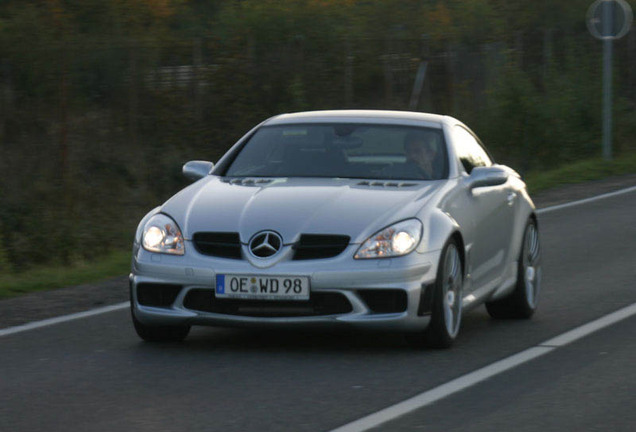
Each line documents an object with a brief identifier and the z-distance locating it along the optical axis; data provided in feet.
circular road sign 136.67
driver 54.01
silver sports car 47.64
